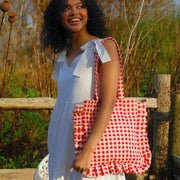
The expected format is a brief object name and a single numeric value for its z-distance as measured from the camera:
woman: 2.80
